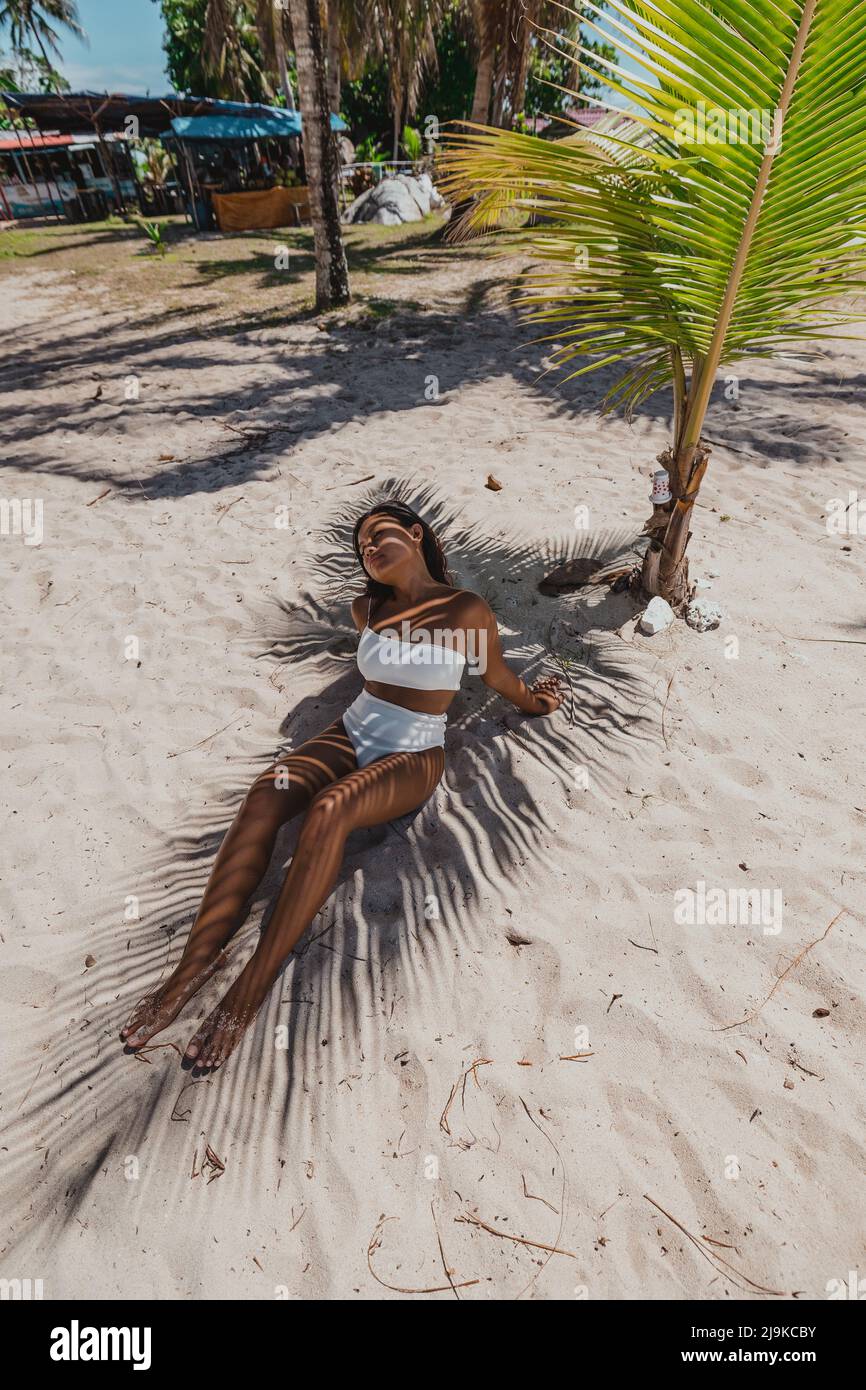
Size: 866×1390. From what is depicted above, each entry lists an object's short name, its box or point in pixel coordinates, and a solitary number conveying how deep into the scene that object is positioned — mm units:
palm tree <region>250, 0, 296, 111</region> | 17453
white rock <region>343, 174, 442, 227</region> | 16969
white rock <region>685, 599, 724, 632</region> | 3410
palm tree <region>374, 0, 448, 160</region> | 14516
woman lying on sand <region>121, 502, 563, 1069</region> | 2113
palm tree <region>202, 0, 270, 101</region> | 16734
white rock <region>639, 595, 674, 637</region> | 3389
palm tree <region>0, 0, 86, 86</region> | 27641
